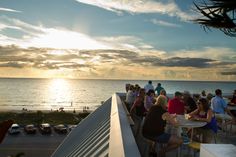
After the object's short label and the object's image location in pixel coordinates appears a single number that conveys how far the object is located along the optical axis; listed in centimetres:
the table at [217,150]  110
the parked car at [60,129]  2289
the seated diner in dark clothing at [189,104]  529
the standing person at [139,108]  500
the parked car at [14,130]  2228
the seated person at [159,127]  335
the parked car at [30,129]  2270
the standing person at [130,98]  664
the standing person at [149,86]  841
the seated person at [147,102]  525
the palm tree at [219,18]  178
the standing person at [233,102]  656
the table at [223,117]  508
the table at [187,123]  369
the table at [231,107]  660
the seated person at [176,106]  484
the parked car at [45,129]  2284
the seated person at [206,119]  387
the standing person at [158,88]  872
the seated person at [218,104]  543
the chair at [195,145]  310
